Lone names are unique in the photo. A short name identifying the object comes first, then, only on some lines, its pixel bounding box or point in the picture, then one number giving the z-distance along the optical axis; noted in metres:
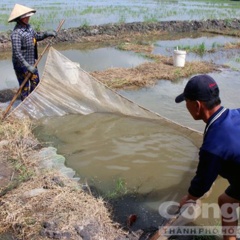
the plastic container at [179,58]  7.95
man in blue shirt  1.84
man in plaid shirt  4.53
